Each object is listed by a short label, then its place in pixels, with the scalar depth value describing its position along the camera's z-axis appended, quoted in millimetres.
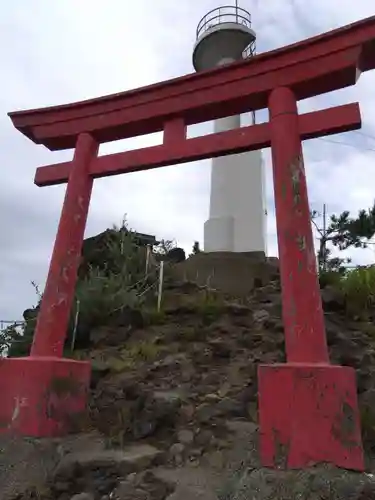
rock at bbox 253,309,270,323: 5141
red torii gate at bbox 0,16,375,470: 2707
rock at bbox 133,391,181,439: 3230
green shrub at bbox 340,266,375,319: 5305
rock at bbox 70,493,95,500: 2535
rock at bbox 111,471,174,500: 2492
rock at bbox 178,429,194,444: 3109
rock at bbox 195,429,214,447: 3096
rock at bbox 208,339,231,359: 4504
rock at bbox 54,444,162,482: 2770
